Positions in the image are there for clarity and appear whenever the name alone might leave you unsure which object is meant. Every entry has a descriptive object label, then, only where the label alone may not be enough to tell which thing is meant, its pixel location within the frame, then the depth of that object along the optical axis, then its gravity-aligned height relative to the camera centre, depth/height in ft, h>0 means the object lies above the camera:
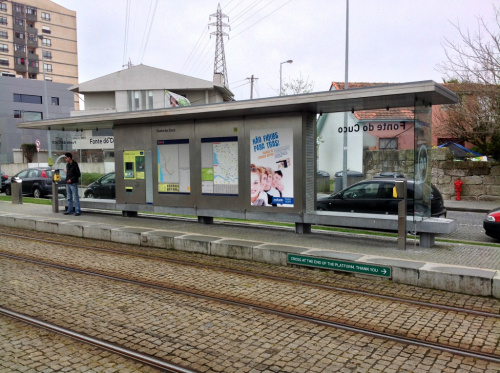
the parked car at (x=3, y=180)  92.73 -0.49
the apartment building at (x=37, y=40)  263.49 +84.63
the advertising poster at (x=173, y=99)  130.31 +22.46
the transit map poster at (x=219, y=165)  36.37 +0.73
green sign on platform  23.86 -5.22
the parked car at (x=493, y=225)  36.19 -4.47
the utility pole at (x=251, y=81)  161.29 +34.03
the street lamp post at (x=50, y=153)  53.05 +3.09
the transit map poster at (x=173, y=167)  39.37 +0.74
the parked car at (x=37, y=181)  77.36 -0.69
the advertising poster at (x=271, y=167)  33.68 +0.46
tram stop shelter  29.58 +1.58
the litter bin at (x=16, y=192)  58.03 -1.91
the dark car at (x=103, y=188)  46.37 -1.27
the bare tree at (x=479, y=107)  66.28 +10.17
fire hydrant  70.59 -2.48
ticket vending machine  42.01 -0.16
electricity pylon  174.85 +50.36
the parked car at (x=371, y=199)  38.91 -2.49
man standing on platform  44.34 -0.54
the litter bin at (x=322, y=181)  35.83 -0.69
